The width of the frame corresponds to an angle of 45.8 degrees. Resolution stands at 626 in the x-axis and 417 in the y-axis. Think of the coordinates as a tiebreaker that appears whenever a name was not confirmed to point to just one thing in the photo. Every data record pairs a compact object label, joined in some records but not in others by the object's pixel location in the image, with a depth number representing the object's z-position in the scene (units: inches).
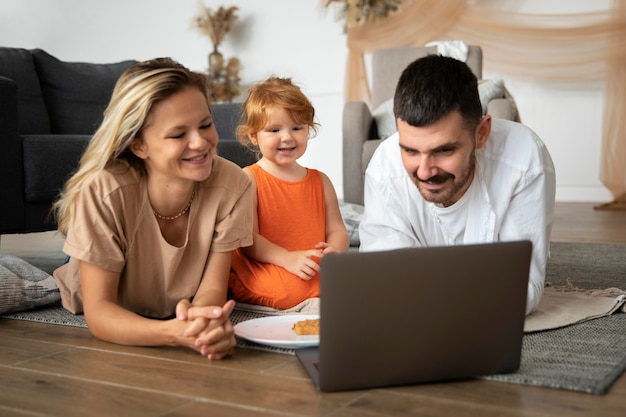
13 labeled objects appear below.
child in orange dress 80.8
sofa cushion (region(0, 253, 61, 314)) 75.8
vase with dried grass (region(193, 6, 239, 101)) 237.9
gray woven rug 51.4
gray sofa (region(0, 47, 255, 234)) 101.7
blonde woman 63.7
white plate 59.1
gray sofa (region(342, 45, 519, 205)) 148.1
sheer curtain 187.6
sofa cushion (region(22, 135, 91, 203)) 105.0
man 61.2
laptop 46.6
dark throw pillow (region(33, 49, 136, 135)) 142.0
